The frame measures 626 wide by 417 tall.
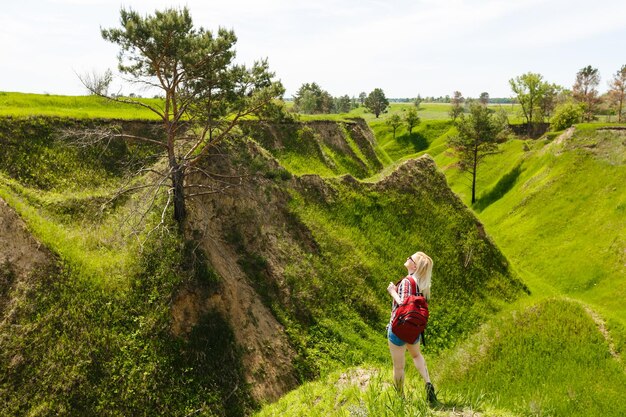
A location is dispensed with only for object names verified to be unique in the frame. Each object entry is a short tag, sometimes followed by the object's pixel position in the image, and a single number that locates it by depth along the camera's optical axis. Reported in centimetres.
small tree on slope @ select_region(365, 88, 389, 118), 15462
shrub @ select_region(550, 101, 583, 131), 7206
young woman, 875
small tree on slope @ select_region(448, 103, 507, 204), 5575
